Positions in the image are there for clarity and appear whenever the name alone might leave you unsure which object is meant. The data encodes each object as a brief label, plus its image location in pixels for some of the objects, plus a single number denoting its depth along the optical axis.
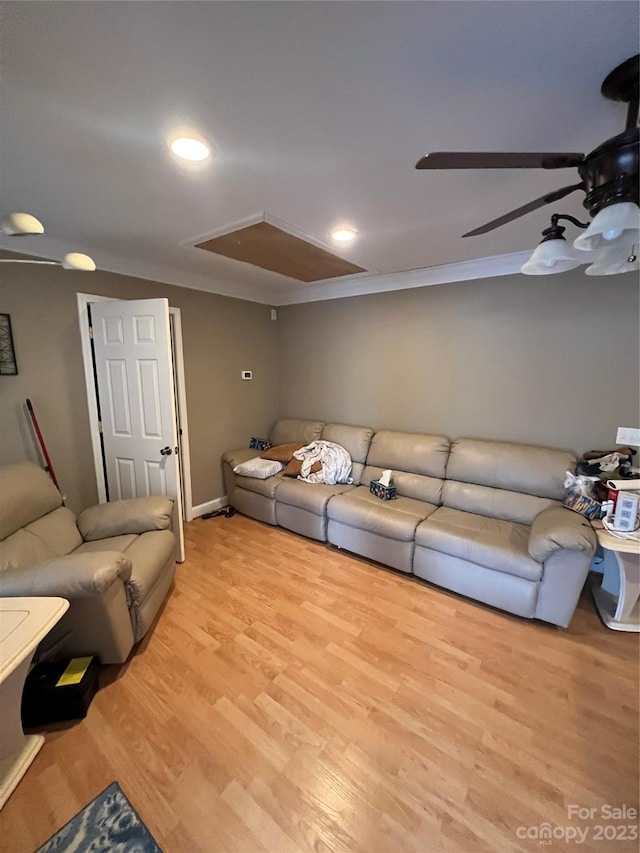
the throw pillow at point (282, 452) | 3.59
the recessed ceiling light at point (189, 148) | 1.32
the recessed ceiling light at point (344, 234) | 2.17
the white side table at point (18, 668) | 1.21
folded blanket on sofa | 3.29
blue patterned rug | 1.12
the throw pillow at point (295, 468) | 3.33
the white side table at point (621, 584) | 1.86
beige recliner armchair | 1.50
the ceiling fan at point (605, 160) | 0.95
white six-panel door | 2.58
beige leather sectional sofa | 2.01
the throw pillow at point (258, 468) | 3.38
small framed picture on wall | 2.25
